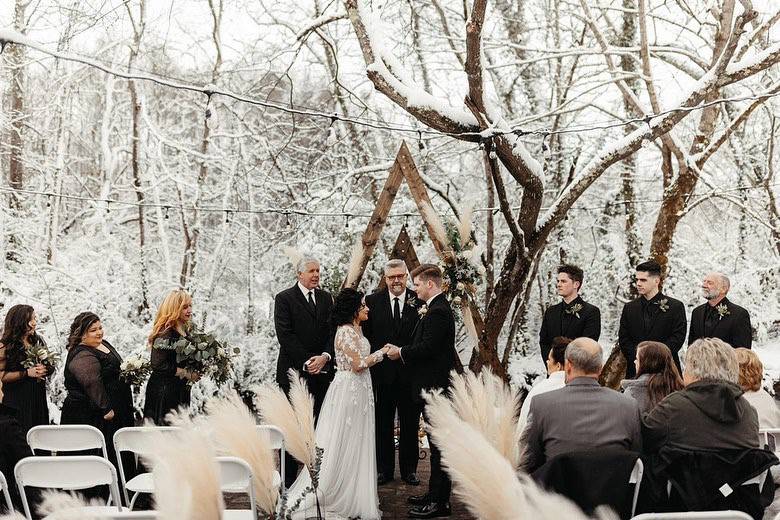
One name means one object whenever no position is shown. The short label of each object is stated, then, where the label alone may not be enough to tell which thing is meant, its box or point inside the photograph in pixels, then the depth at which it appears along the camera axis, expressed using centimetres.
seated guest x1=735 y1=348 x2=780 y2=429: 424
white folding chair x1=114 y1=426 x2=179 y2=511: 397
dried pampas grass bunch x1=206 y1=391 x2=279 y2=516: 206
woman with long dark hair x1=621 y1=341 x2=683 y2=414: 393
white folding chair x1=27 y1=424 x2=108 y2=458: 429
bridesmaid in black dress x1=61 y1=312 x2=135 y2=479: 502
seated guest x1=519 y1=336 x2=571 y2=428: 418
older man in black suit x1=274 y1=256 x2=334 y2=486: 601
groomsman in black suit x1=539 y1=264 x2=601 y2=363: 614
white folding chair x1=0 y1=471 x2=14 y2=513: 317
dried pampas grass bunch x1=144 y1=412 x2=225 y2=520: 148
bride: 505
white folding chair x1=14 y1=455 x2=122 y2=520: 340
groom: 516
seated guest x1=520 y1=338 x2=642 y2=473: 328
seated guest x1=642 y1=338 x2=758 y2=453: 329
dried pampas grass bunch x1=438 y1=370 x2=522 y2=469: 260
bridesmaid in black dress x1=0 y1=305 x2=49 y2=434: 534
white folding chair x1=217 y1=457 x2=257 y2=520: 304
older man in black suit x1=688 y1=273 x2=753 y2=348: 626
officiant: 615
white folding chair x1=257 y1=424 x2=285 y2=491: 417
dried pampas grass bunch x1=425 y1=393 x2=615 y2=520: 145
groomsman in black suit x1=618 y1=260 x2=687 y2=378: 618
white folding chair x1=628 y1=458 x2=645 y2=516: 296
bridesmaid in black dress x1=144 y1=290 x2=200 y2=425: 523
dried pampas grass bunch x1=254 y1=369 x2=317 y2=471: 262
